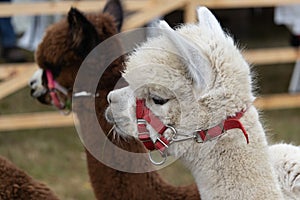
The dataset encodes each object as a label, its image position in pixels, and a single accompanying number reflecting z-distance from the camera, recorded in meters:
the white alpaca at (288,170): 3.18
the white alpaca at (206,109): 2.80
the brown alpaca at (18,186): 3.35
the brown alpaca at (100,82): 3.66
